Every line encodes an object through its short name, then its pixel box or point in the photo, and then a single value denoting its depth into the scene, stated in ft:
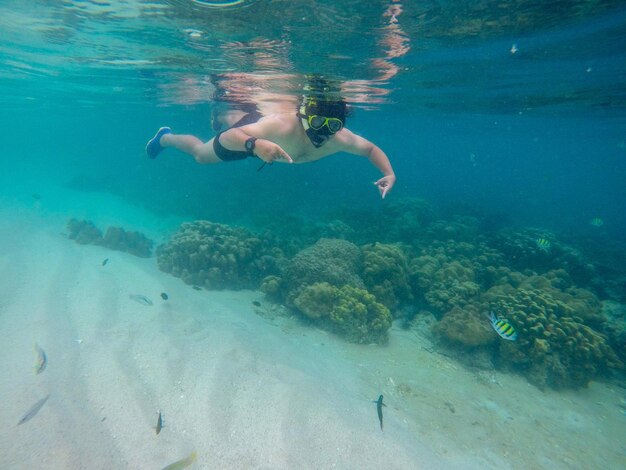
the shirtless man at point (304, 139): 13.83
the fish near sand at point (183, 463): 10.05
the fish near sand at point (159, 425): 11.69
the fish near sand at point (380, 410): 13.27
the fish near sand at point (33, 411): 11.59
